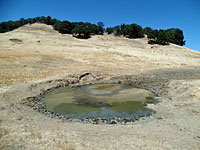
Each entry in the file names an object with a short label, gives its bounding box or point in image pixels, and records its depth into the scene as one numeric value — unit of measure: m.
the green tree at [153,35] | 53.43
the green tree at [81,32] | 54.31
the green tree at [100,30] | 62.74
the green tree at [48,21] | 72.19
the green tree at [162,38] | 51.41
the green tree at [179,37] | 75.56
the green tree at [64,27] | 57.23
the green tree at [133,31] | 59.31
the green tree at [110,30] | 67.68
